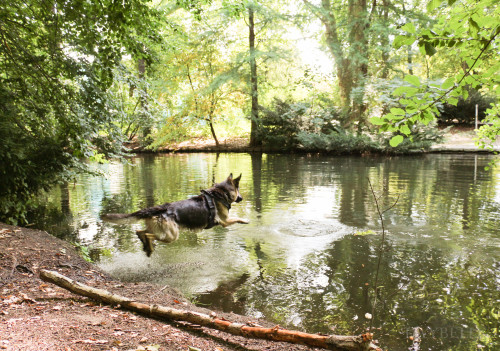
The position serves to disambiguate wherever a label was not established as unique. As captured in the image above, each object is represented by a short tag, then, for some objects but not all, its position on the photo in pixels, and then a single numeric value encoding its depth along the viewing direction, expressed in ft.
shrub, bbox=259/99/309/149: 90.89
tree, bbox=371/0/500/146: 7.93
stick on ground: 8.50
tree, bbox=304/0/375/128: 77.30
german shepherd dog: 17.94
